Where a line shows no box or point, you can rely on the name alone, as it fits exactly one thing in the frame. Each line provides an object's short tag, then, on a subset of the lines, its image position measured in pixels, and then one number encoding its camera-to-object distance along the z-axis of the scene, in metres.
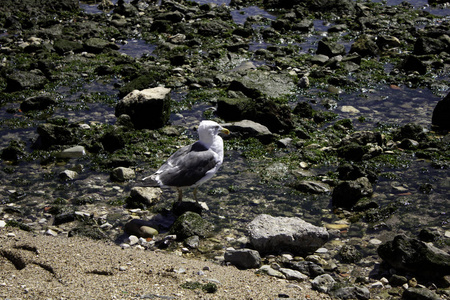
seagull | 10.33
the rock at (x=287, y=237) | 9.40
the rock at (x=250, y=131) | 14.48
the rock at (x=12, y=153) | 13.36
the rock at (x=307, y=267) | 8.78
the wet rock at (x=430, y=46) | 21.55
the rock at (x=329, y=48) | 21.41
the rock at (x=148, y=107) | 14.96
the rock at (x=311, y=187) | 11.88
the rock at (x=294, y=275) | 8.58
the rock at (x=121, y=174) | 12.45
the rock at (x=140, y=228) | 10.06
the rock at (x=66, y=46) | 21.88
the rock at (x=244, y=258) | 8.93
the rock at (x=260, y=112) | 14.94
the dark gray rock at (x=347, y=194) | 11.21
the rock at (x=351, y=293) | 8.00
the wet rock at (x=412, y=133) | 14.38
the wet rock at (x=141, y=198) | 11.24
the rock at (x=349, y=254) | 9.38
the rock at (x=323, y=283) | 8.21
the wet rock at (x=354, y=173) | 12.19
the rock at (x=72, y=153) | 13.57
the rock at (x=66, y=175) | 12.49
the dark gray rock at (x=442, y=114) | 14.99
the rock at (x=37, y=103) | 16.32
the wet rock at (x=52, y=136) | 13.97
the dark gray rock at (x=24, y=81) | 17.77
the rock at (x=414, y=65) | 19.52
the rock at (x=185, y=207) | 10.84
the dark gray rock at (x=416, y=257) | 8.49
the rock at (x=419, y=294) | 7.74
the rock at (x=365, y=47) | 21.73
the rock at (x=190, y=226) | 9.95
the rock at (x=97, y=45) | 22.30
